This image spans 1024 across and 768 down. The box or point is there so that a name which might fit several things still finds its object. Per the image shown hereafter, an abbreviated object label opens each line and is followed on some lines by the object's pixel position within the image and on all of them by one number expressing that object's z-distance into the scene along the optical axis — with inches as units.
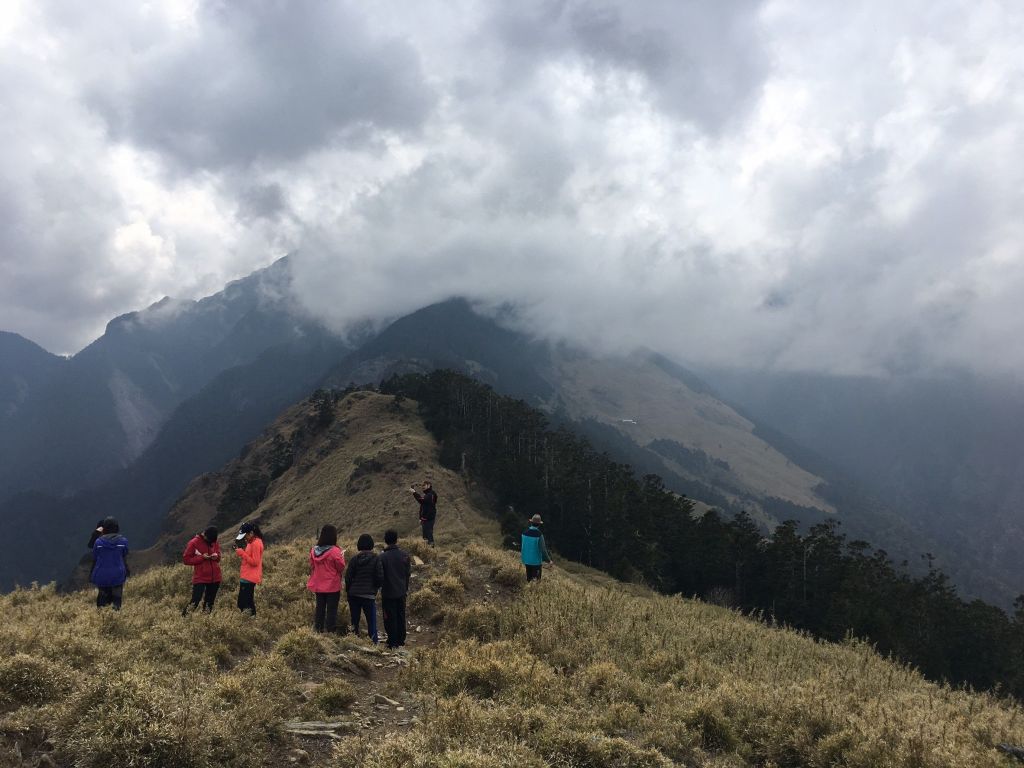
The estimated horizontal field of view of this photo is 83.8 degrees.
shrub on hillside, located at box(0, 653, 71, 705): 269.3
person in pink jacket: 472.4
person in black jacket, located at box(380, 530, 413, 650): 466.3
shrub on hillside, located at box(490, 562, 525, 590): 664.4
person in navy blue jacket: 491.5
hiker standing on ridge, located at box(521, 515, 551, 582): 666.2
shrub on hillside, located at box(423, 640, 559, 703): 340.5
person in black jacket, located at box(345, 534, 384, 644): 470.0
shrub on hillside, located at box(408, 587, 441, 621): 573.9
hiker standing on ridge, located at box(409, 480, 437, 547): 840.3
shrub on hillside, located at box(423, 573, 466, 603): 600.7
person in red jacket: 503.5
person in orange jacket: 504.7
